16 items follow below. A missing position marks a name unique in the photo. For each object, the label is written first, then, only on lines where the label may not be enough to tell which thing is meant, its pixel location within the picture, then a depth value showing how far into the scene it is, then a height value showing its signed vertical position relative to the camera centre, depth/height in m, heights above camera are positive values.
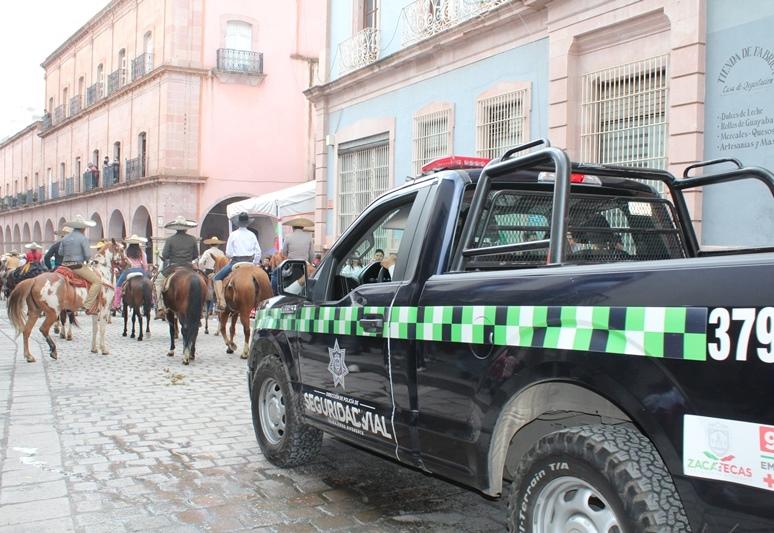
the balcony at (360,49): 16.81 +4.74
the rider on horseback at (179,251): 13.02 +0.05
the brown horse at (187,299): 11.84 -0.72
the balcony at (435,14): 13.34 +4.55
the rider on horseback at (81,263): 12.95 -0.18
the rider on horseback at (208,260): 16.77 -0.12
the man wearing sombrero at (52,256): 13.82 -0.07
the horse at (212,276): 16.73 -0.48
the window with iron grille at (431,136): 14.49 +2.39
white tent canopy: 19.70 +1.35
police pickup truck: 2.43 -0.39
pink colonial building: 31.09 +6.31
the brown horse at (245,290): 12.49 -0.58
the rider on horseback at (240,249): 13.51 +0.11
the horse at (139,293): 15.40 -0.81
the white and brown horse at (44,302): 12.03 -0.81
